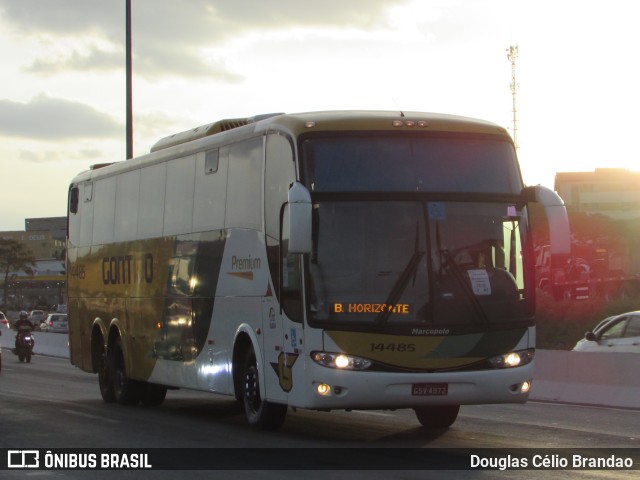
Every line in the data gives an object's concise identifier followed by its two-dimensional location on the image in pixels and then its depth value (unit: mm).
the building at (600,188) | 165125
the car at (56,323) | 71750
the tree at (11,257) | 151250
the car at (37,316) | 95144
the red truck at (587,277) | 57062
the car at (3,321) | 62525
